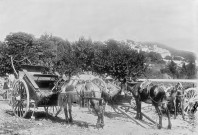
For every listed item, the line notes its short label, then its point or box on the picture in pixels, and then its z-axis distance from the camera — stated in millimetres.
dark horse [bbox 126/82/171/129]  10555
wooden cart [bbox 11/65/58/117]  10492
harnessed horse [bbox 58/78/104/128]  9742
